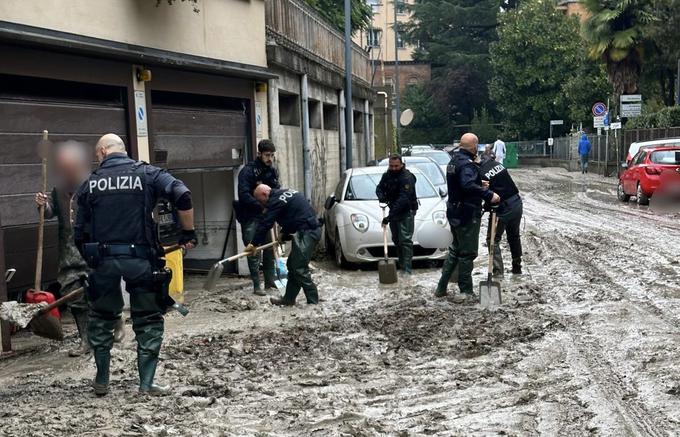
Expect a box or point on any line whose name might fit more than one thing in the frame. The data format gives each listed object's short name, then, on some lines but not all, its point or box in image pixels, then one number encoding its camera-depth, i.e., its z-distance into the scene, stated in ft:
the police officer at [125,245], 19.66
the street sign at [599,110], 121.19
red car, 66.54
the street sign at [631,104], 117.60
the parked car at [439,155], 91.05
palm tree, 119.24
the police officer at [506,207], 37.42
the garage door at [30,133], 26.04
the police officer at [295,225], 31.35
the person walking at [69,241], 24.16
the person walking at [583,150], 129.29
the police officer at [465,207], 31.86
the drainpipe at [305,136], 53.52
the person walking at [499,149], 108.78
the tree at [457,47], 215.72
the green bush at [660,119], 108.78
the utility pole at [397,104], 133.45
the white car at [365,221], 41.73
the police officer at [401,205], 39.52
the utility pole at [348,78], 65.46
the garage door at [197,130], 34.73
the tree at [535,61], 183.93
